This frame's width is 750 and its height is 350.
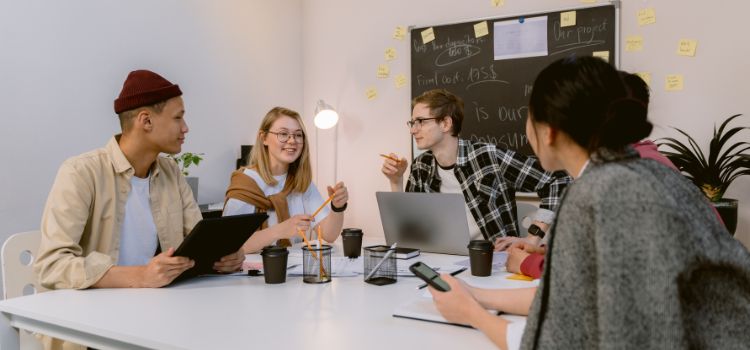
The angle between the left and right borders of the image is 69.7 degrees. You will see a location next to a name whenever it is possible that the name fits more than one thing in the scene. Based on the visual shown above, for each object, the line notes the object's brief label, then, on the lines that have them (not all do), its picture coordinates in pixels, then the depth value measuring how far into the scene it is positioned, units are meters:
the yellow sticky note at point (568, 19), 3.08
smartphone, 1.06
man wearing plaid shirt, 2.32
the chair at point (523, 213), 2.42
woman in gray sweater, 0.63
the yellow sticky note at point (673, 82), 2.87
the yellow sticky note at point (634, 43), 2.95
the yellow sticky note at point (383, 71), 3.73
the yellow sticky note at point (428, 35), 3.53
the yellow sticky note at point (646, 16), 2.92
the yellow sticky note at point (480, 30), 3.34
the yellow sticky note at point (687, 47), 2.83
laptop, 1.74
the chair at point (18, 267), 1.56
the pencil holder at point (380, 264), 1.46
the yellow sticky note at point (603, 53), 3.01
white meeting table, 1.00
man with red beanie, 1.43
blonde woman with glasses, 2.17
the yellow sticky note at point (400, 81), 3.67
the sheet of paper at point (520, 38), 3.18
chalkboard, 3.05
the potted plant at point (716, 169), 2.43
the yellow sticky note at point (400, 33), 3.65
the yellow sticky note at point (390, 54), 3.70
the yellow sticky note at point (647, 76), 2.94
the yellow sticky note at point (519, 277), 1.47
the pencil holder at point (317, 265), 1.48
